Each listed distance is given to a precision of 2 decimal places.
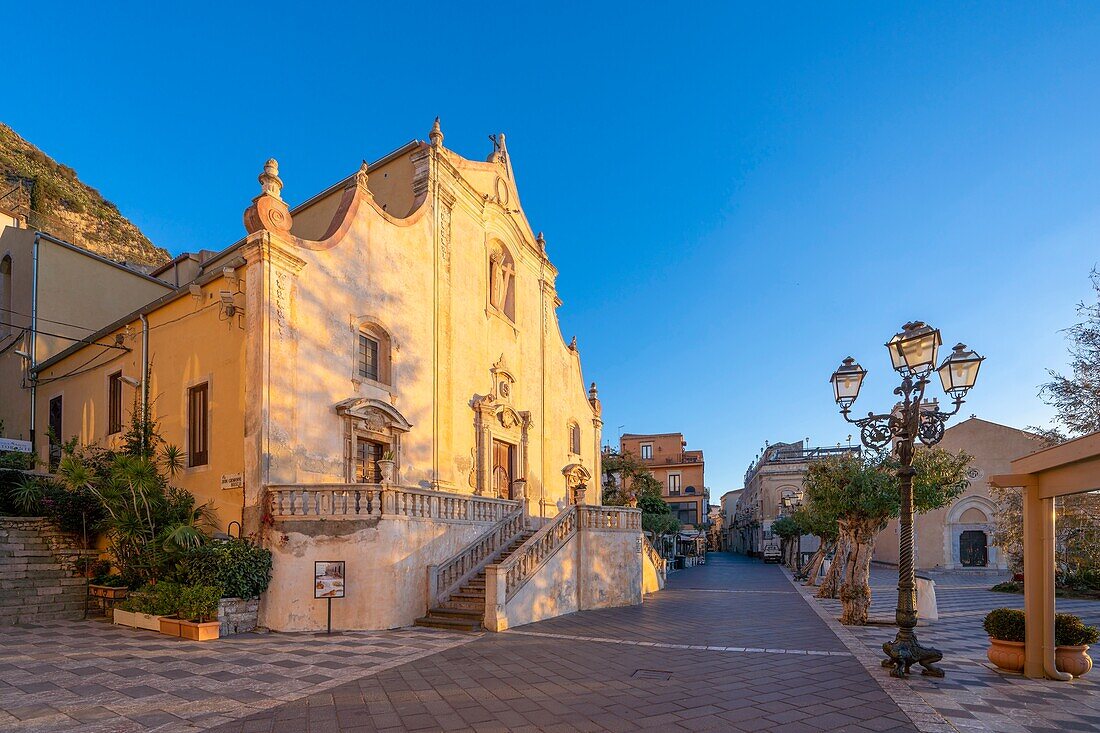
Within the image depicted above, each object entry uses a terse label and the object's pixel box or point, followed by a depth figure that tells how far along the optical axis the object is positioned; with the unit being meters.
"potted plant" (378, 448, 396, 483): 13.19
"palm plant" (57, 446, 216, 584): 13.10
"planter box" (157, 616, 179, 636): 11.76
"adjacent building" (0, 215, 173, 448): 22.73
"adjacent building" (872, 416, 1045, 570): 37.53
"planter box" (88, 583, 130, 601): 13.97
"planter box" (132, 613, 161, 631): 12.24
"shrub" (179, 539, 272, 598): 11.91
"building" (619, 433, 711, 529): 68.31
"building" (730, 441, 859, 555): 58.84
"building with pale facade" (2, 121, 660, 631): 12.98
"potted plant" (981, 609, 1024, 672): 9.09
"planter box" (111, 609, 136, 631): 12.78
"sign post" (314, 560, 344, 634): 12.12
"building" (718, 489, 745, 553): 102.33
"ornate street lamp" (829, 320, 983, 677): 8.91
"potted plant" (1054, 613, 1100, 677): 8.88
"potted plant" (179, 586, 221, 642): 11.38
